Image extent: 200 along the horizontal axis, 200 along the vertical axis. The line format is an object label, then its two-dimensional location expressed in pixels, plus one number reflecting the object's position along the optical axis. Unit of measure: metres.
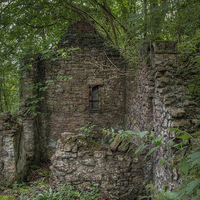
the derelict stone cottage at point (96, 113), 2.77
